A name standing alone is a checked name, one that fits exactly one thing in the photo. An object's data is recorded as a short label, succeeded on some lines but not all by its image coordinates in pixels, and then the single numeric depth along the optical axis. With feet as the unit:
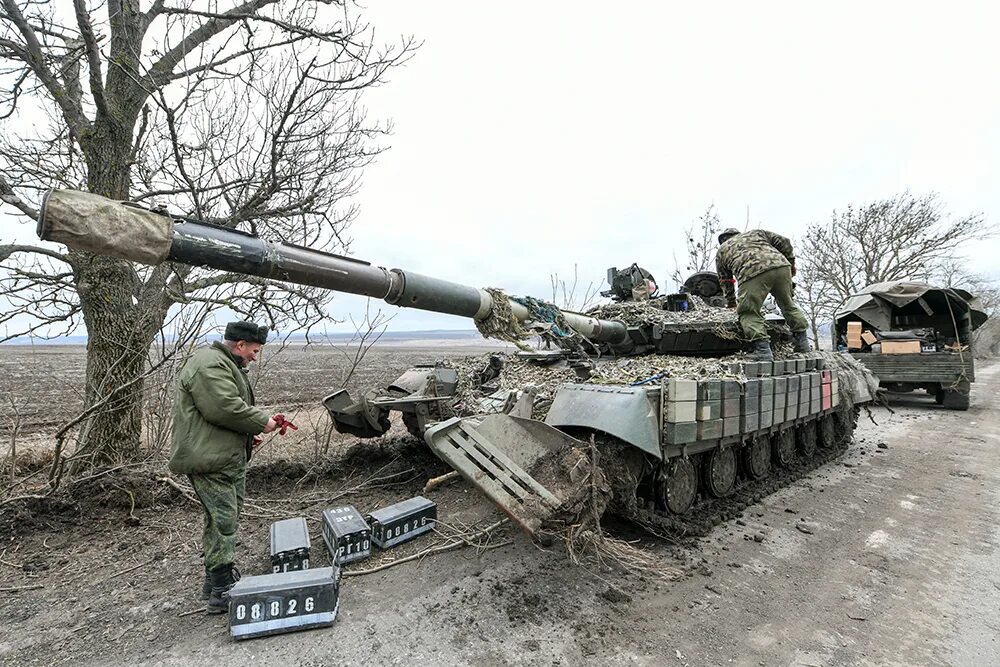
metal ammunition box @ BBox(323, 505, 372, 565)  13.44
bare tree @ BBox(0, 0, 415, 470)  15.44
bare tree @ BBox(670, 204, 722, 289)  52.47
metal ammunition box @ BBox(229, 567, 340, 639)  10.35
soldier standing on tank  19.40
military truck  41.68
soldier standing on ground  11.06
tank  9.72
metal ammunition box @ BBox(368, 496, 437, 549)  14.49
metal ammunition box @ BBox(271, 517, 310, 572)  12.51
